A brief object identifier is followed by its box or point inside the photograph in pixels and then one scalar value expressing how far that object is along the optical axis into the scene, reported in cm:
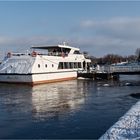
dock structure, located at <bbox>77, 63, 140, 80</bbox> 2172
